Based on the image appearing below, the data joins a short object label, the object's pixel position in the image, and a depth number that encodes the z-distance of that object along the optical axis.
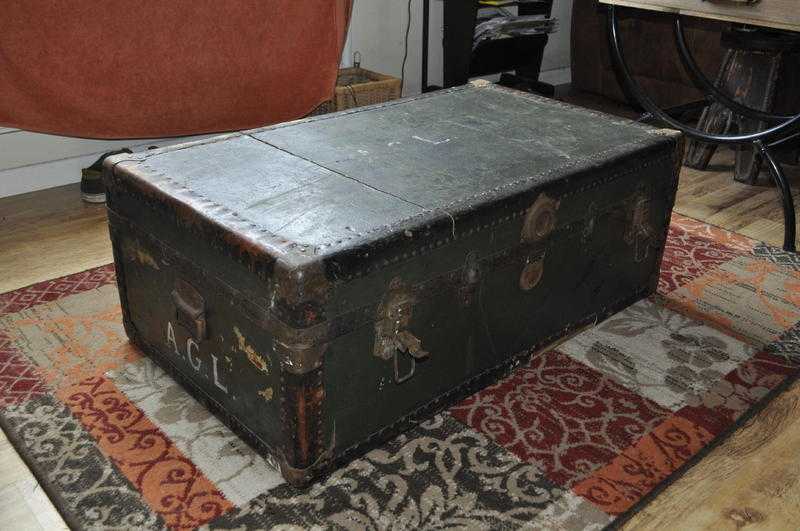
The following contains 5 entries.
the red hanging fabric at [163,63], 2.00
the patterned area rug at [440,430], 1.23
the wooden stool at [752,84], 2.44
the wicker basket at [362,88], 2.67
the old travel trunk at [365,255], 1.19
